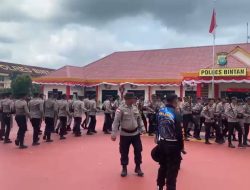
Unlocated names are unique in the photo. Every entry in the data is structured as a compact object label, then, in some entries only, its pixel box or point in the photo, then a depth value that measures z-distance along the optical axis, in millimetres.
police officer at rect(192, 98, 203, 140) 7870
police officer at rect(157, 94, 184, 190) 3287
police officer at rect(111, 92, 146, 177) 4335
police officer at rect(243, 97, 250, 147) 6862
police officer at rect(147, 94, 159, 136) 8371
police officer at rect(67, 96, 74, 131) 8307
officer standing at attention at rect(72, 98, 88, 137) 8046
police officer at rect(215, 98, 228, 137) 7318
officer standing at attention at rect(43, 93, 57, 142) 7147
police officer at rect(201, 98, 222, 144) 7175
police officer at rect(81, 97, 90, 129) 8543
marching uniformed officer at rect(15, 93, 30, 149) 6181
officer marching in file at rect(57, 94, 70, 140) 7581
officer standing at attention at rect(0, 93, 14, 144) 6836
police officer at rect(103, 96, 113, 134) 8926
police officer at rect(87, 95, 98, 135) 8516
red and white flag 11486
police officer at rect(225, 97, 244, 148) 6705
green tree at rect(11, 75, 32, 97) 23515
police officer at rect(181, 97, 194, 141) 7802
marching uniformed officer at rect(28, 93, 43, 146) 6588
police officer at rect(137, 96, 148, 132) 8392
